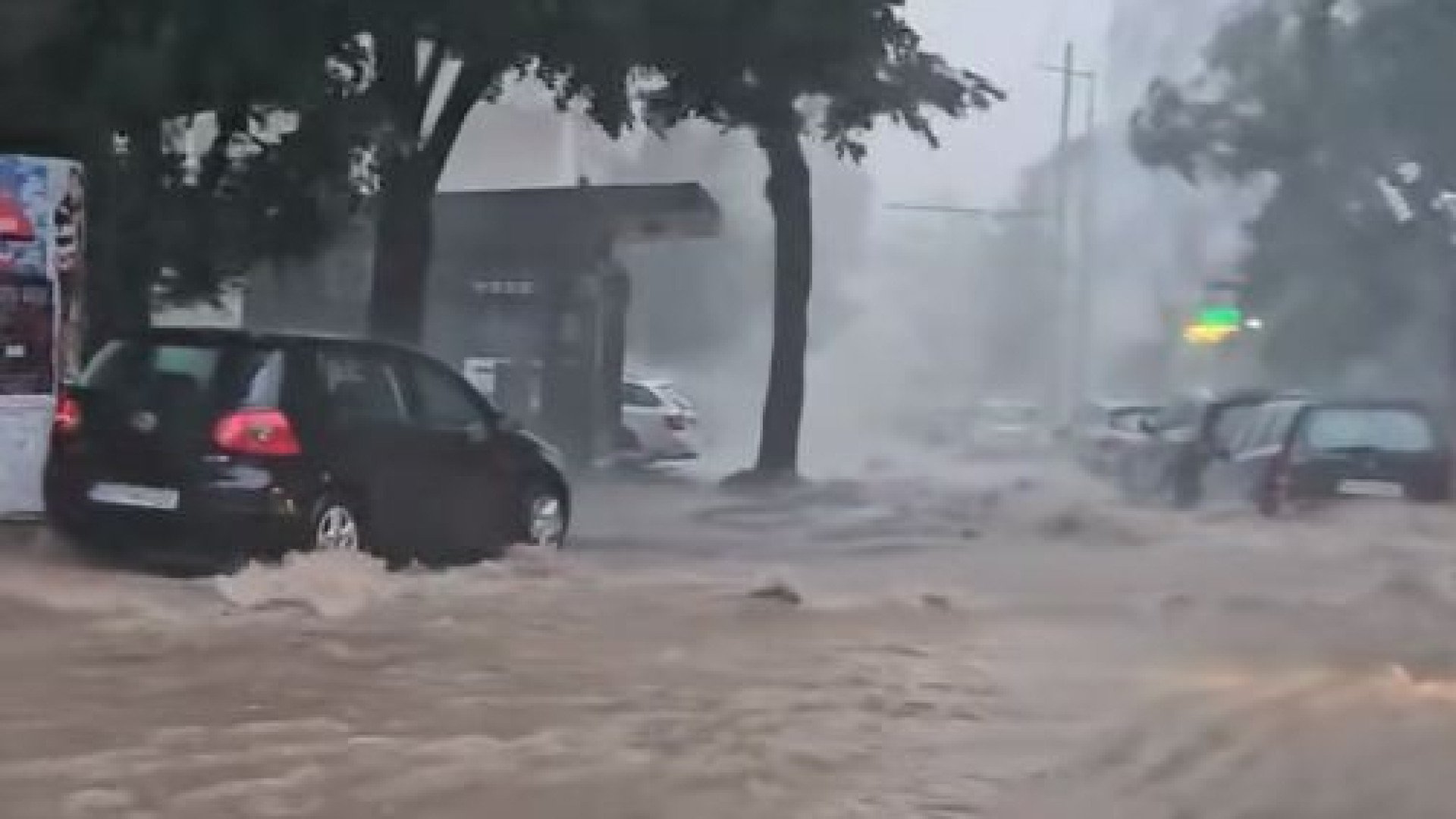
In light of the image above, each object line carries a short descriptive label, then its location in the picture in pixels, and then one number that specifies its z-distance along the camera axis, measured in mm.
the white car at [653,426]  29781
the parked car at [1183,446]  20250
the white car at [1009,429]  40281
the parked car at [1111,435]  27047
